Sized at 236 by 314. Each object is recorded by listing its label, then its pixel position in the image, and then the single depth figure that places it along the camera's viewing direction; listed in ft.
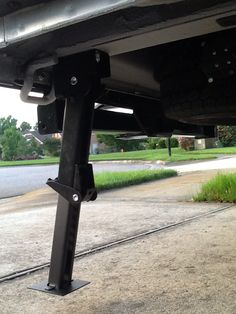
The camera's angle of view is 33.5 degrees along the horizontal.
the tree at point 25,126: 232.15
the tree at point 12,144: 163.26
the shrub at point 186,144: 100.60
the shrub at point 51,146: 135.14
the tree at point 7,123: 180.56
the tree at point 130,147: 124.40
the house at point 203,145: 107.25
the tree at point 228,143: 105.15
